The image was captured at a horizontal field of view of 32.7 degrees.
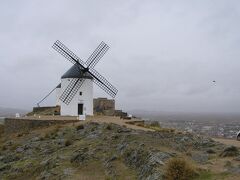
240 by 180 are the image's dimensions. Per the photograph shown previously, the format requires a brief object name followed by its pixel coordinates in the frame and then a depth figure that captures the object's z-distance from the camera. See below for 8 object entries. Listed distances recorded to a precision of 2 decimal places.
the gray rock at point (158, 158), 21.18
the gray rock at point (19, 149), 31.99
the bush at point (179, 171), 18.64
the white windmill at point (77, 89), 46.44
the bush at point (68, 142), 30.71
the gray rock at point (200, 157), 22.02
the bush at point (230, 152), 22.95
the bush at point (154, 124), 44.38
